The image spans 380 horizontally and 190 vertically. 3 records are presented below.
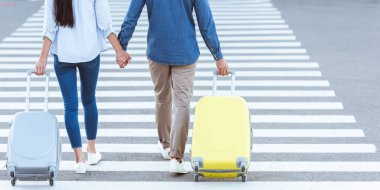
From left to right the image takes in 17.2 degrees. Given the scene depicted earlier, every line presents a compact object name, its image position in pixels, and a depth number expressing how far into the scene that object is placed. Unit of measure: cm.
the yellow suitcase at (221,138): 931
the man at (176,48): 960
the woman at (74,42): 941
